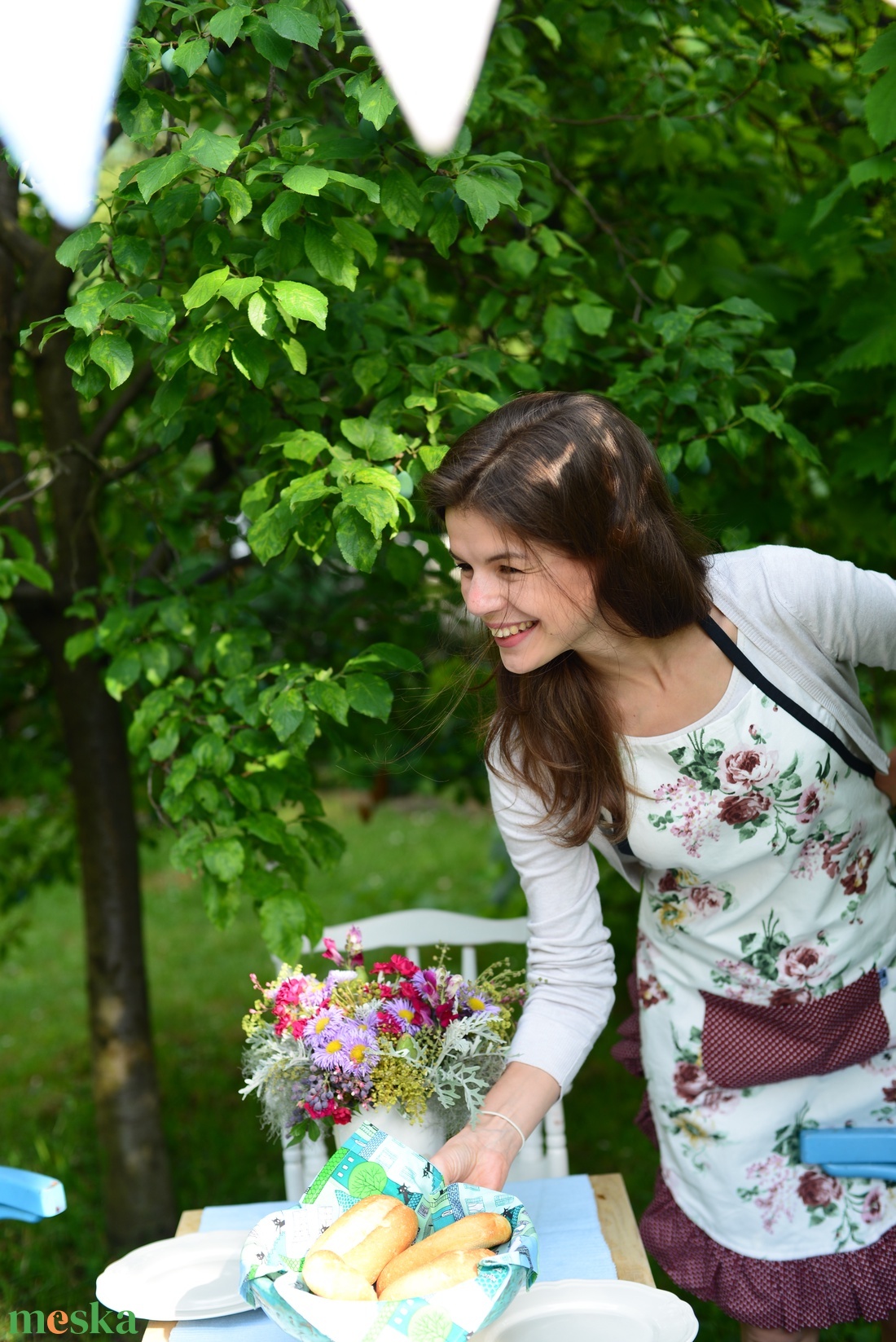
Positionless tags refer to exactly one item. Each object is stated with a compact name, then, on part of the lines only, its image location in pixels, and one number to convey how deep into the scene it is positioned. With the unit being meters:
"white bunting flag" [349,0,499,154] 1.68
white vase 1.42
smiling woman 1.43
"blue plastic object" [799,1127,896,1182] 1.47
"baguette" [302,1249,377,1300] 1.10
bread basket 1.05
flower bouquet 1.39
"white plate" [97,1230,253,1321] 1.40
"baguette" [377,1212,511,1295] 1.14
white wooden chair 2.15
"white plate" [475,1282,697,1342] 1.29
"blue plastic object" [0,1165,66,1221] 1.38
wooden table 1.46
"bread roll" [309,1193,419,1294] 1.14
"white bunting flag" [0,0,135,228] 1.78
